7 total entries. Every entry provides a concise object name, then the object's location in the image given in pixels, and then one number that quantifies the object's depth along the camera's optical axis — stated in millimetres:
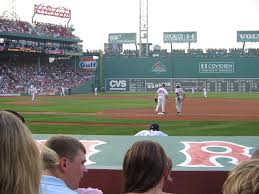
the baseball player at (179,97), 25609
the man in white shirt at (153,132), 9746
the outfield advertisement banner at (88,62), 74562
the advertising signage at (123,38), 88750
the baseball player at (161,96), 26562
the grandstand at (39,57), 61656
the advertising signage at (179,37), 87562
